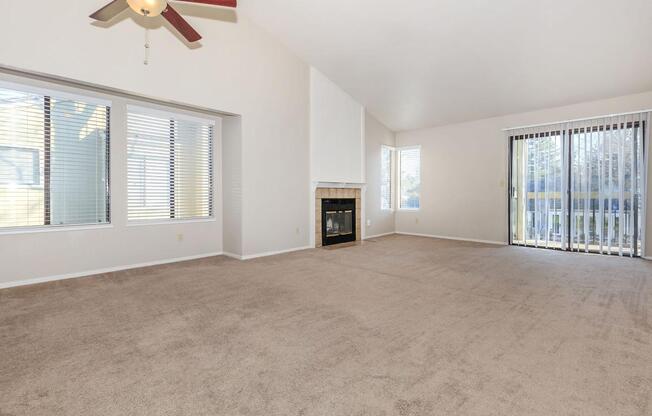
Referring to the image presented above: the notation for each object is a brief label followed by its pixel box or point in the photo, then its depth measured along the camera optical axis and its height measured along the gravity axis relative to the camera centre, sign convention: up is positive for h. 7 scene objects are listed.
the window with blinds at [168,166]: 4.62 +0.65
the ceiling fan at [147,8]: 2.83 +1.82
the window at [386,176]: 8.16 +0.79
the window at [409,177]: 8.18 +0.77
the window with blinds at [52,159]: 3.66 +0.60
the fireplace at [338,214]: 6.34 -0.16
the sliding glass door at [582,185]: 5.26 +0.38
